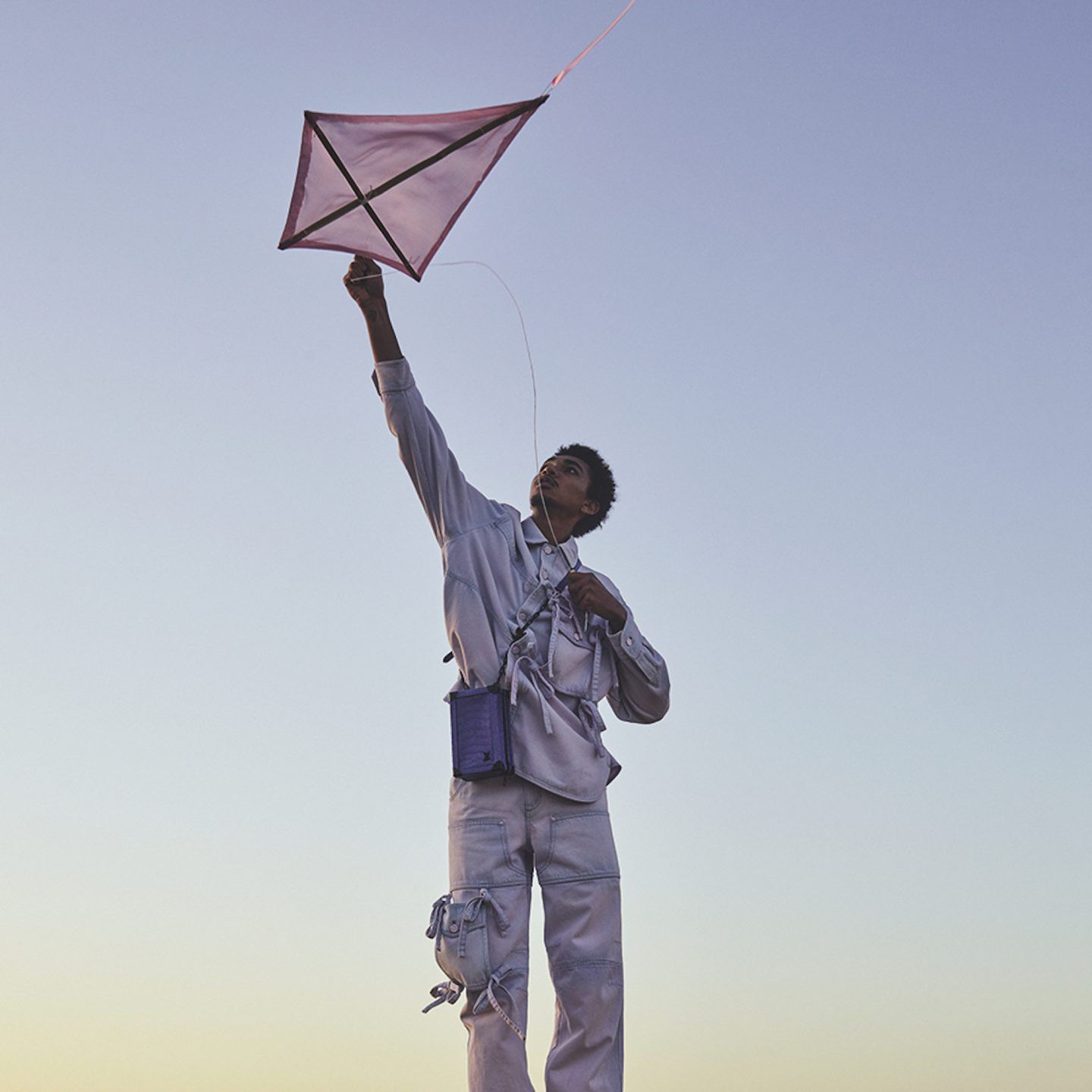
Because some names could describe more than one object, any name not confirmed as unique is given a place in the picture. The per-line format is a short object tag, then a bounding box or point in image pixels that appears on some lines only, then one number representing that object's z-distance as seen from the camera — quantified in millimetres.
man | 4562
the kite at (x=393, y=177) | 5062
